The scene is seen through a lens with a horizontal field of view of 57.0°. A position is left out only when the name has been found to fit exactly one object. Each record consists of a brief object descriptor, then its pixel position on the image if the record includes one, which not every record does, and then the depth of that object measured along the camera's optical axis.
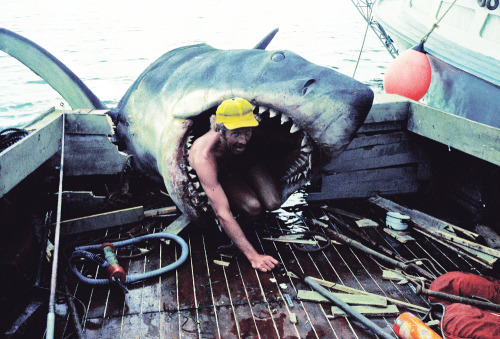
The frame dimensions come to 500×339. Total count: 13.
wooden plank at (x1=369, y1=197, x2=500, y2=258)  3.50
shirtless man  2.83
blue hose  2.97
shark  2.75
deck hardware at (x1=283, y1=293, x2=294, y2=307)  2.85
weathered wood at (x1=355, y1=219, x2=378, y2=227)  3.94
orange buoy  5.17
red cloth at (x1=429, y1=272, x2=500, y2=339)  2.45
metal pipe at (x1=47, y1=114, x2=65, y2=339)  1.80
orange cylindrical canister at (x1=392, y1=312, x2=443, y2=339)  2.43
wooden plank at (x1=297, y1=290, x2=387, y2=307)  2.86
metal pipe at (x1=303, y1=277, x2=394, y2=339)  2.56
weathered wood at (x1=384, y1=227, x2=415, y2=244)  3.71
